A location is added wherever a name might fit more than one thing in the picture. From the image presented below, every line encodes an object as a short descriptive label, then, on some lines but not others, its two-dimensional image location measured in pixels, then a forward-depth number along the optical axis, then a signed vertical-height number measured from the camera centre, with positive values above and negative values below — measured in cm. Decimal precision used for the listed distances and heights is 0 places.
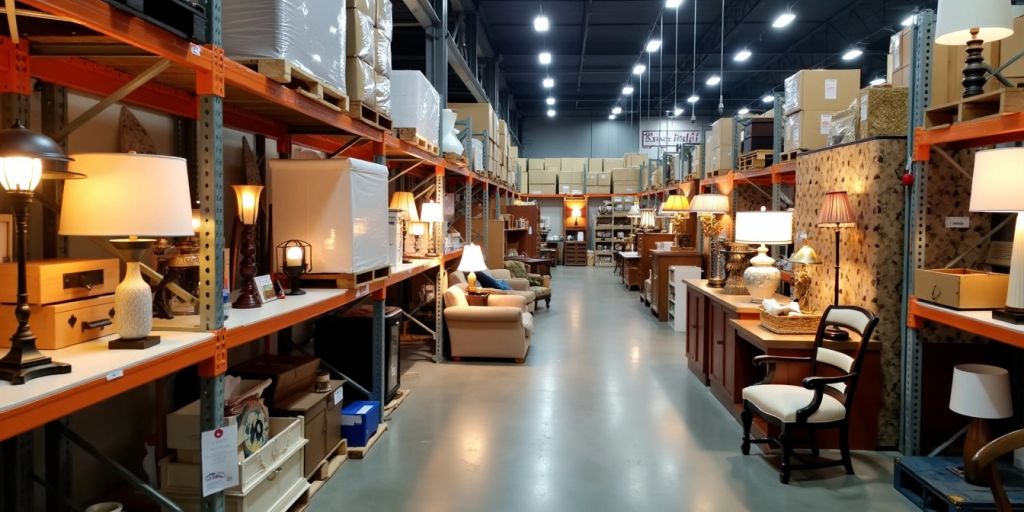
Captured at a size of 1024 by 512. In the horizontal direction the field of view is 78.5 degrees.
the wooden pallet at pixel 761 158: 727 +96
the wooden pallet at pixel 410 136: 549 +91
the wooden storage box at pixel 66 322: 211 -31
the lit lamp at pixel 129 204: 202 +11
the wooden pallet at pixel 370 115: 404 +85
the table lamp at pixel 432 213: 691 +28
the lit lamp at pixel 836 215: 430 +18
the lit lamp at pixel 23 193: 177 +12
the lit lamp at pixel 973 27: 318 +111
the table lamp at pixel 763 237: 508 +3
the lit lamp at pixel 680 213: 1005 +45
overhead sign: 1351 +262
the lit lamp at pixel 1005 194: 297 +23
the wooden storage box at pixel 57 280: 206 -15
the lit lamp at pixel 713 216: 779 +34
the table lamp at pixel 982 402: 340 -88
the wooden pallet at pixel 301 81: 293 +81
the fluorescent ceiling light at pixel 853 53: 1303 +394
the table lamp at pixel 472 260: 729 -26
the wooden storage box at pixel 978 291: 343 -27
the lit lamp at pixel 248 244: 324 -4
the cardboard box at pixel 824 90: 620 +151
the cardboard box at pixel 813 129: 614 +110
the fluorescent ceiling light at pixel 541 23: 1130 +393
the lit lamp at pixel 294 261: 360 -14
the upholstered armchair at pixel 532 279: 1101 -76
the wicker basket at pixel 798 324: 452 -61
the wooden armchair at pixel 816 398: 382 -102
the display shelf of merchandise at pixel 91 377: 163 -43
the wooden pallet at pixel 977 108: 316 +74
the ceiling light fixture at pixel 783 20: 1052 +376
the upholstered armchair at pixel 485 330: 692 -103
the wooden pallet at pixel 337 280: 393 -27
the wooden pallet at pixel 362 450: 430 -147
